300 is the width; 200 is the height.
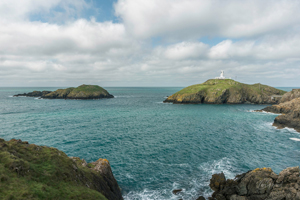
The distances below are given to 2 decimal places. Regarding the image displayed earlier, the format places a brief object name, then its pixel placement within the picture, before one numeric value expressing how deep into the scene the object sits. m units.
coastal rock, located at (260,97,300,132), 55.72
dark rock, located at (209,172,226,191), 24.23
